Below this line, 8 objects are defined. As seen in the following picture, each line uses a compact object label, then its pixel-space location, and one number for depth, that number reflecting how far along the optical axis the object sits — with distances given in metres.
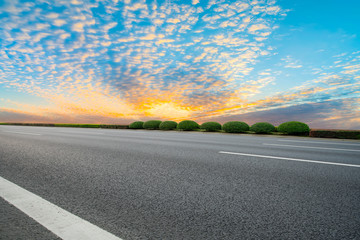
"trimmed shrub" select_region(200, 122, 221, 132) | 22.20
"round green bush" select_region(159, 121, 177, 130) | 25.70
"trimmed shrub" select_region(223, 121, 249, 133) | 20.30
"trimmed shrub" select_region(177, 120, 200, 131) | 23.97
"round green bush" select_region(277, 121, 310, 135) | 17.67
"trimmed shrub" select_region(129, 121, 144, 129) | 28.96
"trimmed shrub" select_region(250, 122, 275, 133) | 19.14
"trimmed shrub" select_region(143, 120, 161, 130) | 27.19
